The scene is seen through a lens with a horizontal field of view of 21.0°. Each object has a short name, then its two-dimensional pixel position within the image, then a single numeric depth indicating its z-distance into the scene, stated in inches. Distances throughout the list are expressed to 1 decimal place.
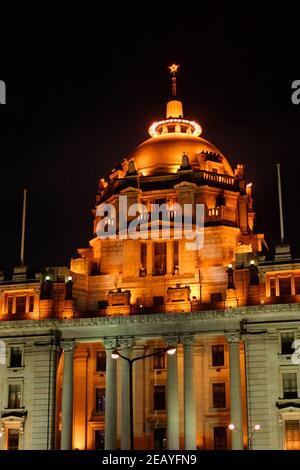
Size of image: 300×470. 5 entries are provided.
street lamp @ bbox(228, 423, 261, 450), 3051.2
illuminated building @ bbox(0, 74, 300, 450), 3184.1
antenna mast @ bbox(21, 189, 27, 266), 3673.2
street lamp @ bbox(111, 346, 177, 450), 2024.2
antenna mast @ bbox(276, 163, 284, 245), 3425.2
